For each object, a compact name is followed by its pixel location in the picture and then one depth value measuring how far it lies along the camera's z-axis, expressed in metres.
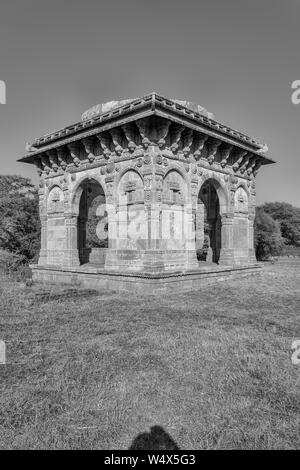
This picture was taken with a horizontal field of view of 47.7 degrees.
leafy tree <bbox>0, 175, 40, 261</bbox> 22.50
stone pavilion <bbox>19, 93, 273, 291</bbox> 10.66
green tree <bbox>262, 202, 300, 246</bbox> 57.66
